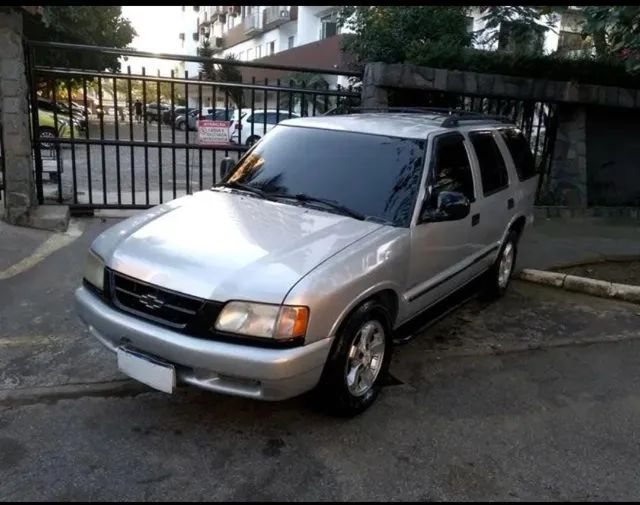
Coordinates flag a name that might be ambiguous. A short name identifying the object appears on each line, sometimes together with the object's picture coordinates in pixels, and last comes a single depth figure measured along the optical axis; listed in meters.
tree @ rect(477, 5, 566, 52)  11.07
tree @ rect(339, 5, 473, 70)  11.22
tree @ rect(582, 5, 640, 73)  6.16
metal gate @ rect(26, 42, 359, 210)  6.96
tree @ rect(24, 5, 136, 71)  20.09
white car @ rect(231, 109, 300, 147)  14.48
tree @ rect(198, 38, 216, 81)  45.06
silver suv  3.01
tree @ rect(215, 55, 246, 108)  28.16
